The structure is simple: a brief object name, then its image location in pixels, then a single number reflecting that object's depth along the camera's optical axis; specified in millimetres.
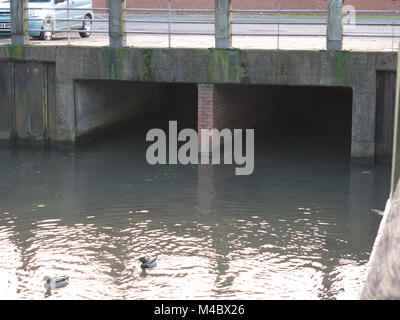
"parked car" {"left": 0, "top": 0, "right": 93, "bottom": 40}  19188
